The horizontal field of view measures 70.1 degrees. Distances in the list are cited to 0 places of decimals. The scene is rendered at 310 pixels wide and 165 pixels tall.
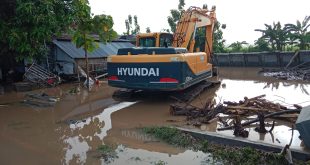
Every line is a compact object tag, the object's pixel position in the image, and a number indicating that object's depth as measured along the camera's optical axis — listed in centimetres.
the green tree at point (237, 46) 1967
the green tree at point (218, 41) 1962
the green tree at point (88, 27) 930
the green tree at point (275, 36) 1696
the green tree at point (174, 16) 2084
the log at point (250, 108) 534
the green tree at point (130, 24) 3014
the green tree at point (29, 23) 753
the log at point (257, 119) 453
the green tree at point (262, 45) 1777
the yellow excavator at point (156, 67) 674
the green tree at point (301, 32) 1608
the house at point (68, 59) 1173
